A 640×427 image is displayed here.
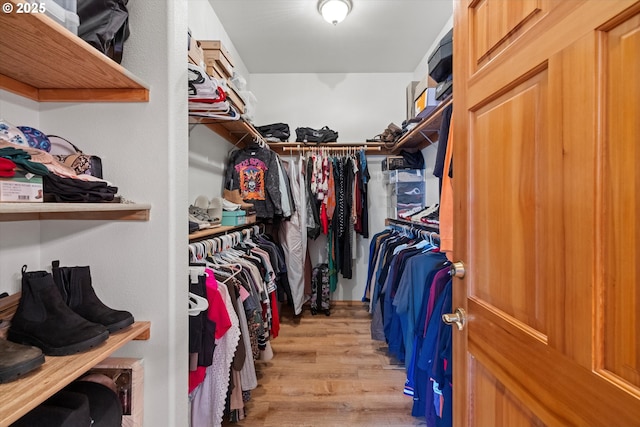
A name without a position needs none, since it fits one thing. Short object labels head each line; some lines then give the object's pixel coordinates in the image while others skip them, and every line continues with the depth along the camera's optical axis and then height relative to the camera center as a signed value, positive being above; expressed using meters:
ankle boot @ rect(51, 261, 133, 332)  0.79 -0.27
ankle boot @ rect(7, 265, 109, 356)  0.66 -0.29
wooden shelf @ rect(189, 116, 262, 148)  1.72 +0.69
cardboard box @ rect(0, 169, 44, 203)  0.54 +0.06
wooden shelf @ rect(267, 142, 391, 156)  2.89 +0.75
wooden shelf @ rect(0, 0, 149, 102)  0.58 +0.41
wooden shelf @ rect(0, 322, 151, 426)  0.49 -0.36
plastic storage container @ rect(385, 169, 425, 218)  2.71 +0.24
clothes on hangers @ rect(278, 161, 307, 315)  2.75 -0.30
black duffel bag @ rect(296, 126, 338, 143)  2.94 +0.87
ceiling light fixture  1.99 +1.56
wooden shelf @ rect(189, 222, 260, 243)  1.30 -0.10
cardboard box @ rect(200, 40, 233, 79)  1.63 +0.99
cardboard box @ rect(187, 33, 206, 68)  1.28 +0.79
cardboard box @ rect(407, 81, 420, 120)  2.63 +1.16
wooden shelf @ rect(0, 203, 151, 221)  0.64 +0.00
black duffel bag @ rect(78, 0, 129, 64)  0.76 +0.57
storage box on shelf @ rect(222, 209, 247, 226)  1.85 -0.03
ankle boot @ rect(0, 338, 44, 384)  0.55 -0.31
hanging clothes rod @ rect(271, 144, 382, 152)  2.94 +0.73
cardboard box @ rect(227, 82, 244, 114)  1.72 +0.79
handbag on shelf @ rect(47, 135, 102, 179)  0.83 +0.18
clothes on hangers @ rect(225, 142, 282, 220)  2.40 +0.32
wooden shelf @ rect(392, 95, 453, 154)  1.60 +0.68
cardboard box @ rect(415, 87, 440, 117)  1.92 +0.85
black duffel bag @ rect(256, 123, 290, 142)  2.90 +0.90
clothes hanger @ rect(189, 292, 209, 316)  1.08 -0.38
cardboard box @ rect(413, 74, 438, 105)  1.98 +1.01
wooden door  0.43 +0.00
